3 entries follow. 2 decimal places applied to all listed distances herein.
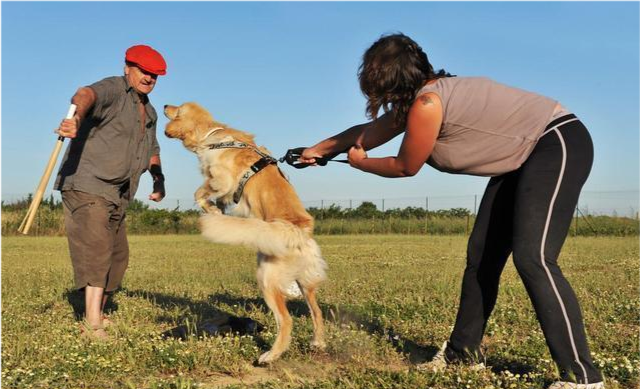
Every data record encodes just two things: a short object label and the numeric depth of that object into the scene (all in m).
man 5.69
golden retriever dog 4.76
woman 3.59
